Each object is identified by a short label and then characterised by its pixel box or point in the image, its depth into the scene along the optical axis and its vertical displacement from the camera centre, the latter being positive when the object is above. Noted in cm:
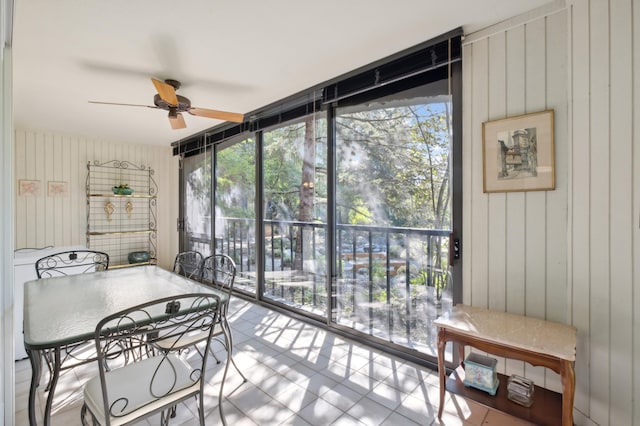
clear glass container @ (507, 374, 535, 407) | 164 -99
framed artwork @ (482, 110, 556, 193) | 183 +38
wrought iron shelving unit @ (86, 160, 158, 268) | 509 +1
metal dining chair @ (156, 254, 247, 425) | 182 -83
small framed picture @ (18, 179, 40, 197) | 443 +36
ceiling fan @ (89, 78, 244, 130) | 264 +95
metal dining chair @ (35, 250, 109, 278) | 303 -59
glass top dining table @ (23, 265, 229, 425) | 135 -55
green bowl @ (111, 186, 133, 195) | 508 +35
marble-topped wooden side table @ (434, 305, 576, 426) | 143 -68
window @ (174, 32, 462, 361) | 236 +13
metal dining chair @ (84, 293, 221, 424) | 130 -82
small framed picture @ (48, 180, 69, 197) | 469 +35
